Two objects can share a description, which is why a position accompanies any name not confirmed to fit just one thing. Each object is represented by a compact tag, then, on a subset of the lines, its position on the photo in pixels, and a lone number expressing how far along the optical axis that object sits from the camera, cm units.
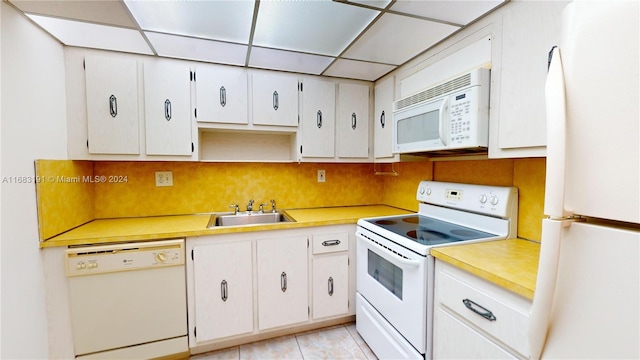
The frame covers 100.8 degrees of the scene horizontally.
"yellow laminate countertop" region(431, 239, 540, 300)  97
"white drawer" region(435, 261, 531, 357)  94
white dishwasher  157
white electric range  136
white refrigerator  48
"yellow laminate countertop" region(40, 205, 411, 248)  157
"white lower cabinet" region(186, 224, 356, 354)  177
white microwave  137
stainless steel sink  225
